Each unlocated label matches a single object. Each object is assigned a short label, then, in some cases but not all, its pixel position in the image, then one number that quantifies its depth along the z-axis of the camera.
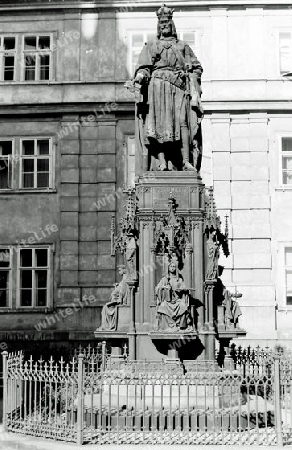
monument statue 12.70
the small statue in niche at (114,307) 12.46
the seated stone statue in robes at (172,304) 11.39
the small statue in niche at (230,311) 12.25
